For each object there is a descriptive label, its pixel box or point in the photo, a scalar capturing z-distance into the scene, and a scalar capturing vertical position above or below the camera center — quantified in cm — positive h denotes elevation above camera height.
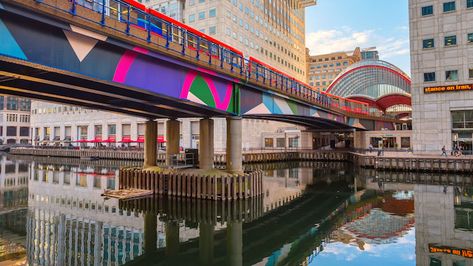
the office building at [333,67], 19388 +4686
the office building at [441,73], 5312 +1200
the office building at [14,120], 14138 +1282
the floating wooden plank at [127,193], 2909 -398
